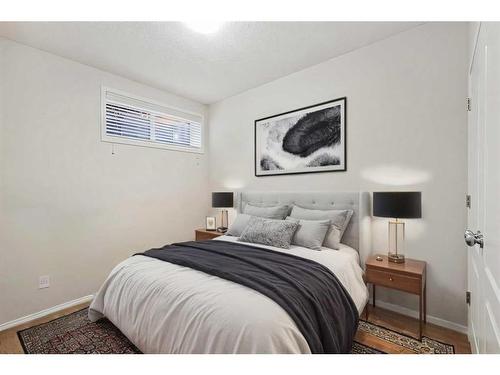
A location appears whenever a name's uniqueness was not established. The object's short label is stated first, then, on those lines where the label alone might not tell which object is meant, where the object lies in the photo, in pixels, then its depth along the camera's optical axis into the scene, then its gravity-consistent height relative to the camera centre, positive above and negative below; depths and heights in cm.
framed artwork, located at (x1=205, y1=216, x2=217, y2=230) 368 -53
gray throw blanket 138 -60
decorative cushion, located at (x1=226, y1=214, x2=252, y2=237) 296 -46
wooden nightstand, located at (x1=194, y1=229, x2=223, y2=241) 342 -66
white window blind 304 +88
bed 121 -70
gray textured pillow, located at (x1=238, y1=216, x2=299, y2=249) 241 -46
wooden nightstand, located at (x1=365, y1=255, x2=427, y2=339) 193 -73
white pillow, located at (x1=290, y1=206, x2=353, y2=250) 242 -33
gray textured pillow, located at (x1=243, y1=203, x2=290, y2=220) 289 -30
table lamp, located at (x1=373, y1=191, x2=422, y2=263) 203 -17
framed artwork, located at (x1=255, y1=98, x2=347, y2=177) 279 +57
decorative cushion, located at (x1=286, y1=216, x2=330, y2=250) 236 -45
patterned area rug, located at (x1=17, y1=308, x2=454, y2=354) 182 -120
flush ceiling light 213 +142
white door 99 -1
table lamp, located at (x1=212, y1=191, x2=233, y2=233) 356 -19
